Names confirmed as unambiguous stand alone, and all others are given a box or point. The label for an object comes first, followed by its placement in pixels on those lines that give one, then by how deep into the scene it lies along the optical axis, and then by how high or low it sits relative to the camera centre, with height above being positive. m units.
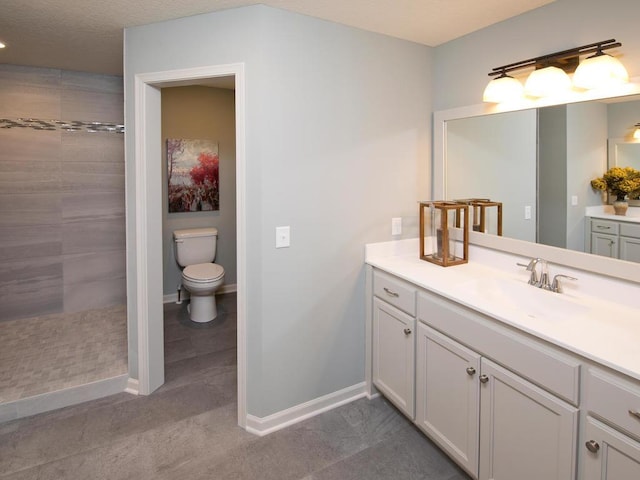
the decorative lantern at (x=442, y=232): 2.34 -0.05
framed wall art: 4.08 +0.53
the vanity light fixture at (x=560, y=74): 1.70 +0.71
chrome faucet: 1.89 -0.27
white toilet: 3.55 -0.42
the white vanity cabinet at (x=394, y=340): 2.09 -0.67
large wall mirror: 1.79 +0.35
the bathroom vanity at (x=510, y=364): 1.22 -0.55
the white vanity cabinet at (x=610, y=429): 1.13 -0.63
